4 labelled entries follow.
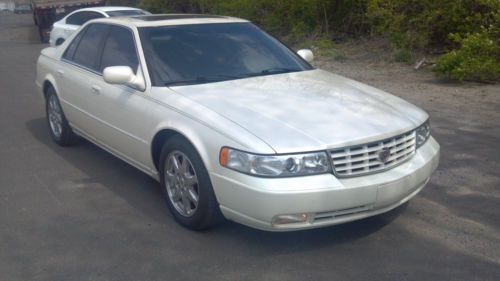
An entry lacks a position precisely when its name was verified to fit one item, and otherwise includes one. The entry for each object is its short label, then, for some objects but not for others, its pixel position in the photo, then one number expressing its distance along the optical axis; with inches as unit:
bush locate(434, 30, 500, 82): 394.9
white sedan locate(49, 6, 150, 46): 617.6
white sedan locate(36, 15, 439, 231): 158.6
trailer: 894.4
